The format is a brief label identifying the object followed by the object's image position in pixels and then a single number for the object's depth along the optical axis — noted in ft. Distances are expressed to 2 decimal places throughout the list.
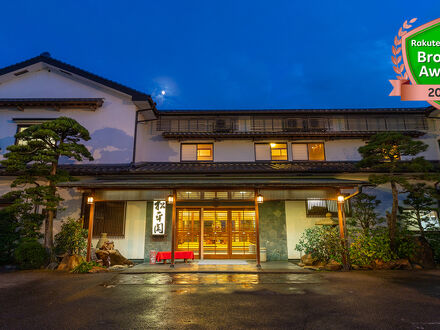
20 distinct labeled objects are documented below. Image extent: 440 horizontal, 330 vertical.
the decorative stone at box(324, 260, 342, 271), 32.12
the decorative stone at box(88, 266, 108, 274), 31.60
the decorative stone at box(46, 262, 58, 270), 32.41
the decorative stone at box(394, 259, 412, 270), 32.09
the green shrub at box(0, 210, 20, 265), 34.88
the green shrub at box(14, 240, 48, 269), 31.94
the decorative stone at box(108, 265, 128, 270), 34.14
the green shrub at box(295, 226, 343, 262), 33.45
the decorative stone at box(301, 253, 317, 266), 35.55
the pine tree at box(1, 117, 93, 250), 32.45
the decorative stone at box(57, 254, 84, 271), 32.02
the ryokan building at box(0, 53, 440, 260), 39.52
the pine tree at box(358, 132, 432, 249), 31.96
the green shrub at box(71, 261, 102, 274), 30.89
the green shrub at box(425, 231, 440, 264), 34.94
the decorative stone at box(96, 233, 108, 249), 36.78
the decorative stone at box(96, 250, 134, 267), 35.06
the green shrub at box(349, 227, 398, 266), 32.32
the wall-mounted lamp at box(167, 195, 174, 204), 35.44
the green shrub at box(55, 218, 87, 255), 35.63
